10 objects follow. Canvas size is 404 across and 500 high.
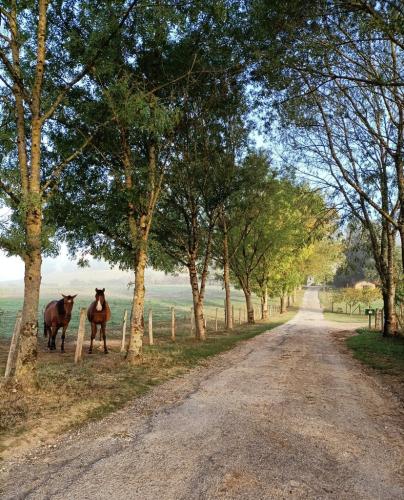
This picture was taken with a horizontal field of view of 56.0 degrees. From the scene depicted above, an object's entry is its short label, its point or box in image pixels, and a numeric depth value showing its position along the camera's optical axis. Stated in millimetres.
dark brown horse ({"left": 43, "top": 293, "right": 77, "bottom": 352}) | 17141
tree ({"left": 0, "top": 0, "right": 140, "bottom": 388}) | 9117
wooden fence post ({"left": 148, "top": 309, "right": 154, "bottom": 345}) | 19002
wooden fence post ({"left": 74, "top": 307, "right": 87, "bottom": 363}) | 13570
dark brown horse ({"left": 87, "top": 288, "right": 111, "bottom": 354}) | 16734
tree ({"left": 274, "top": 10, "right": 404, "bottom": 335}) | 15701
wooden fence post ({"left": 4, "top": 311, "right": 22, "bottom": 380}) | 10145
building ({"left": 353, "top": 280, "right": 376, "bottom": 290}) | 98575
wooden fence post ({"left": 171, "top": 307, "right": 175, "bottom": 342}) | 21784
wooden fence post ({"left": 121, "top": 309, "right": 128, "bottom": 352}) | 16788
